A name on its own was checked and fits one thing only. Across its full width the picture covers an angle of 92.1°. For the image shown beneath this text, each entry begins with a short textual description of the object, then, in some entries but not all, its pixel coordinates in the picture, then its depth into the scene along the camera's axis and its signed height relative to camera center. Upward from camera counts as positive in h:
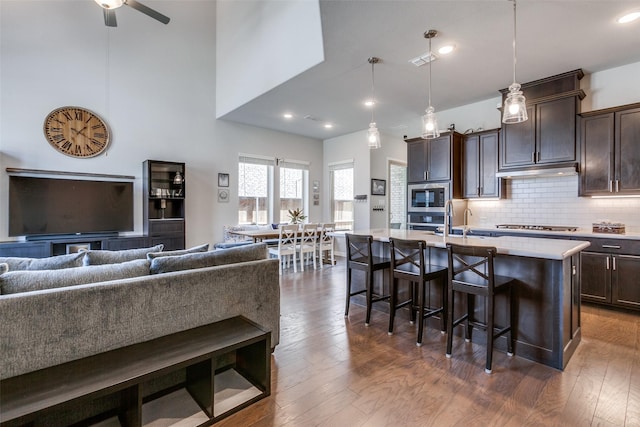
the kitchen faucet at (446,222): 3.08 -0.09
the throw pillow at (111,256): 2.09 -0.30
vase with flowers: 6.66 -0.06
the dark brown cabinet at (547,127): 3.94 +1.18
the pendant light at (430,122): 3.11 +0.93
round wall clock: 4.62 +1.30
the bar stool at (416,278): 2.71 -0.58
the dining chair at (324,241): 5.99 -0.53
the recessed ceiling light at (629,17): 2.81 +1.82
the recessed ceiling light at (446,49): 3.33 +1.81
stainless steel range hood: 3.98 +0.57
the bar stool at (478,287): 2.27 -0.58
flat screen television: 4.36 +0.13
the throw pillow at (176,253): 2.26 -0.29
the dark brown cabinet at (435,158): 5.01 +0.95
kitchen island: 2.32 -0.65
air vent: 3.48 +1.80
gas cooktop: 4.12 -0.19
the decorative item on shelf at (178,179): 5.52 +0.64
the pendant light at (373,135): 3.63 +0.95
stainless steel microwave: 5.09 +0.30
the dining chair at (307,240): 5.71 -0.49
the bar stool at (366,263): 3.15 -0.52
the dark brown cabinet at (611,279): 3.36 -0.74
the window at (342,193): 7.44 +0.51
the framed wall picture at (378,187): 6.95 +0.62
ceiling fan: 3.07 +2.17
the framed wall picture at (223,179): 6.28 +0.72
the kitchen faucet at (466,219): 4.97 -0.09
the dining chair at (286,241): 5.45 -0.51
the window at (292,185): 7.28 +0.70
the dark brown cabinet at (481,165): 4.70 +0.77
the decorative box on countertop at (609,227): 3.57 -0.16
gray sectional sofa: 1.52 -0.49
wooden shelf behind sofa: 1.31 -0.77
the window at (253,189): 6.64 +0.55
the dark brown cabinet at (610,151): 3.55 +0.75
